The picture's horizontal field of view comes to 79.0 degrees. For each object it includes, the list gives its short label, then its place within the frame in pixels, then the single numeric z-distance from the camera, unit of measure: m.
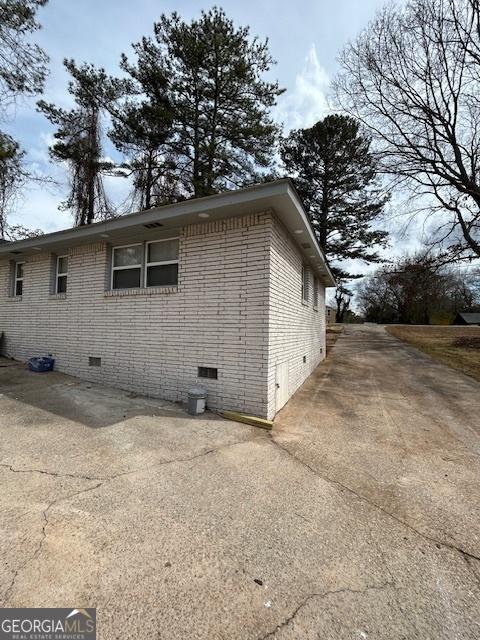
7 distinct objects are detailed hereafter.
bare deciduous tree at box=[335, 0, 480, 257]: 11.03
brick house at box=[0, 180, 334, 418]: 4.54
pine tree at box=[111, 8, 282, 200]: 10.12
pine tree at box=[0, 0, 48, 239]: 7.41
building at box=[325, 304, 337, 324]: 46.85
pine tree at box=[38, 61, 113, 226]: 10.34
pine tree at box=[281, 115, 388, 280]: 14.87
